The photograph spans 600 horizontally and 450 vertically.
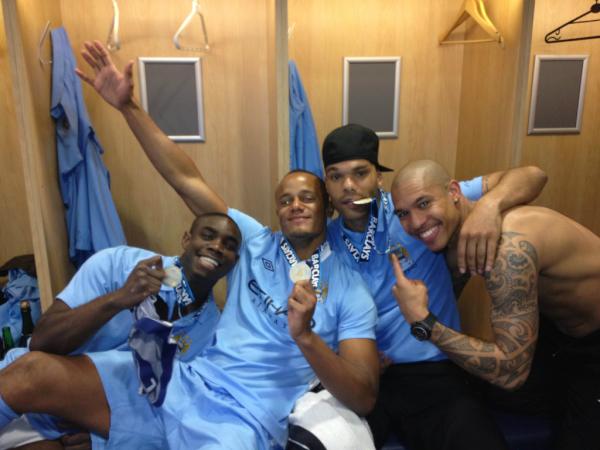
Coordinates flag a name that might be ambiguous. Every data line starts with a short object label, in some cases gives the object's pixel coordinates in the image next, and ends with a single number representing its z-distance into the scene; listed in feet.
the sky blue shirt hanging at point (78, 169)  7.61
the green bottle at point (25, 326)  7.73
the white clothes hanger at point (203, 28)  7.88
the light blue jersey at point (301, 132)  7.89
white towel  4.61
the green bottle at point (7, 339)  7.61
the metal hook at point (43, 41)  7.32
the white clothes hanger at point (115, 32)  7.77
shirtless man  4.68
